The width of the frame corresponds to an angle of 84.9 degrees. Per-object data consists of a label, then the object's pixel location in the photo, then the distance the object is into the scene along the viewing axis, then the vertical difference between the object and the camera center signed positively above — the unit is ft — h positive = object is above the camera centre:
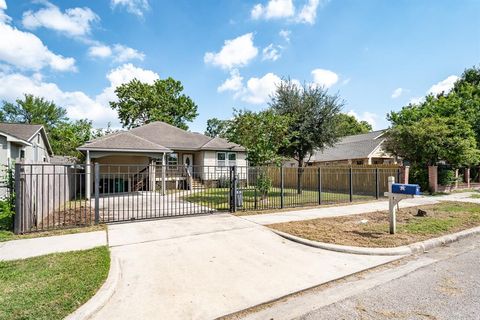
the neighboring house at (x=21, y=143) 42.91 +4.28
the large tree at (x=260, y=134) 41.06 +4.70
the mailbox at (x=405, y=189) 19.92 -2.25
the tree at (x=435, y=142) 52.95 +3.68
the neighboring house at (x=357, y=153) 83.05 +2.73
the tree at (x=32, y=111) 151.02 +31.81
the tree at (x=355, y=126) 174.19 +23.60
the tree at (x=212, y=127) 176.26 +24.74
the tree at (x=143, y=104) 122.42 +28.72
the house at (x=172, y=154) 53.83 +2.96
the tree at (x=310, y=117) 52.37 +8.82
